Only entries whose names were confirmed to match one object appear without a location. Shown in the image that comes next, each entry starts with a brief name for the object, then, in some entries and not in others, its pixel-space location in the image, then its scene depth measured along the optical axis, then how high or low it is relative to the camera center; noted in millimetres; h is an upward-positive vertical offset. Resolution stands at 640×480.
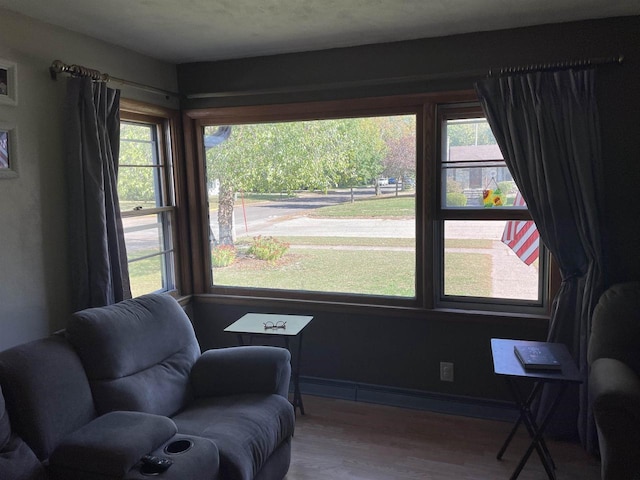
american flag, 3066 -354
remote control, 1772 -973
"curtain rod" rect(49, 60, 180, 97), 2568 +644
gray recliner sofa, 1866 -930
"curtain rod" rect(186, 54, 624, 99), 2701 +645
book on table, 2334 -856
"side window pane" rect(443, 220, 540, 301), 3104 -482
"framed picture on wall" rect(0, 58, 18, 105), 2355 +533
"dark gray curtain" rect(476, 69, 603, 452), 2717 +15
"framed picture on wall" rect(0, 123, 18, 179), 2367 +205
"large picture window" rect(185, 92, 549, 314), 3111 -154
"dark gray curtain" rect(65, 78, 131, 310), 2652 -5
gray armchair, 2023 -883
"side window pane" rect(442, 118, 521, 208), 3062 +81
